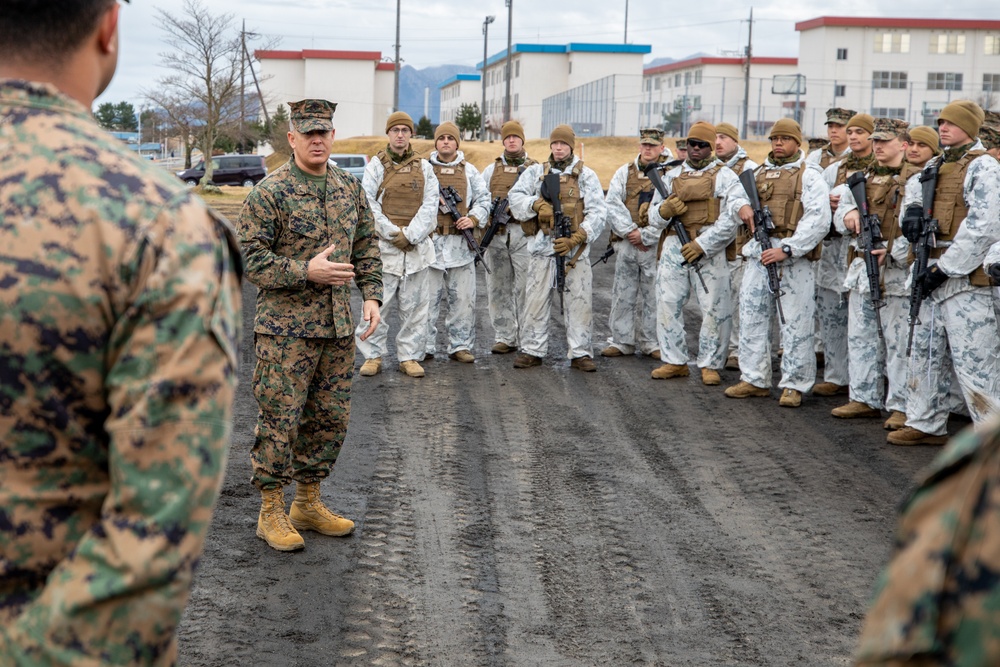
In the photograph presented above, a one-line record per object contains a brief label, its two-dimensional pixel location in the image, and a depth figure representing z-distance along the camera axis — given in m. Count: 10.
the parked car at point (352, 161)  37.25
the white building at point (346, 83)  73.88
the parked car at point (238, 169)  42.66
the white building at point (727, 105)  46.97
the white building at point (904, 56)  66.62
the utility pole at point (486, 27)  59.61
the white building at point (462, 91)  86.94
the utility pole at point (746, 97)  45.94
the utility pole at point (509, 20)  54.81
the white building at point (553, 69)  67.81
